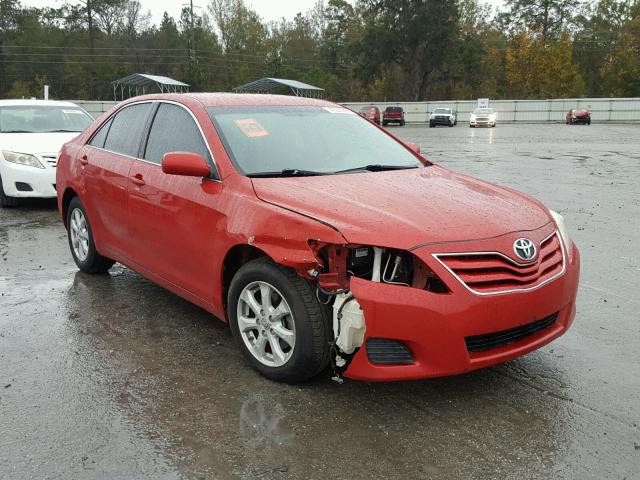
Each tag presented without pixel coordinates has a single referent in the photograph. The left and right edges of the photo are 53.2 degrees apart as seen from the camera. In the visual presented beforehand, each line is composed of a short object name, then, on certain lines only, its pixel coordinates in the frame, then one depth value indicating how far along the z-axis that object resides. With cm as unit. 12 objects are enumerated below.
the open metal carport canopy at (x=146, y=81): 4209
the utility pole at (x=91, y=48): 7331
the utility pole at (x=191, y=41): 7231
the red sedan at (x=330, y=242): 310
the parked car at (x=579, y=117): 4578
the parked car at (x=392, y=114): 4906
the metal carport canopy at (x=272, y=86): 4622
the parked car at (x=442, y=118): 4600
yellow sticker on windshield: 427
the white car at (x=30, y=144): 891
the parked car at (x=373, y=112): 4516
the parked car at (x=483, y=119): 4275
